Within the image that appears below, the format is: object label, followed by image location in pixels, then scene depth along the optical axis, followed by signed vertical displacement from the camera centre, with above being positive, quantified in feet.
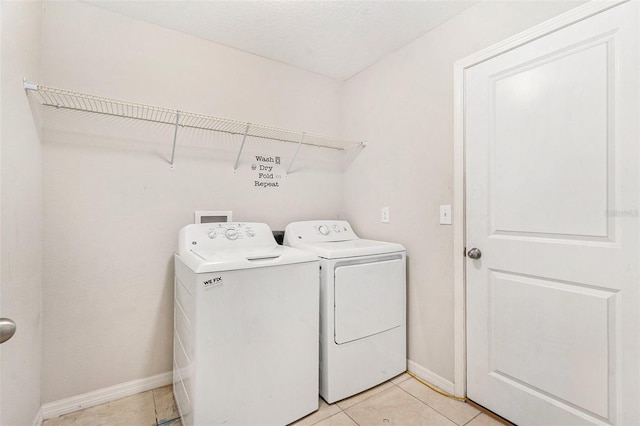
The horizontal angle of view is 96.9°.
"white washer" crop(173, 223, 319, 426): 4.21 -2.04
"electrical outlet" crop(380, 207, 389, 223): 7.41 -0.16
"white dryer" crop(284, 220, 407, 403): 5.57 -2.20
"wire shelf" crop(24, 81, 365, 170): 5.12 +2.03
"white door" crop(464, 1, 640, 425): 3.90 -0.28
